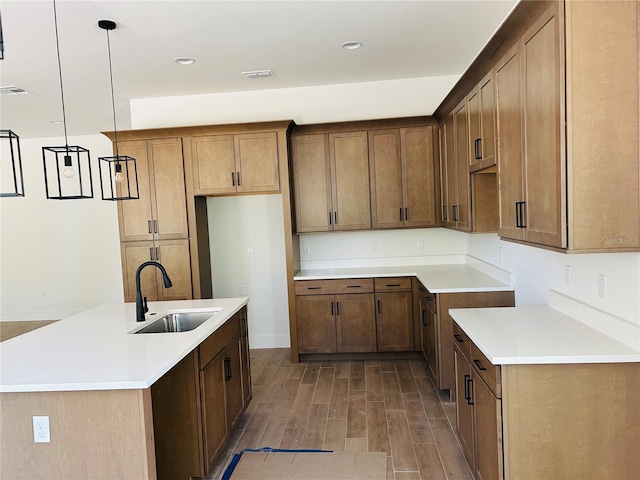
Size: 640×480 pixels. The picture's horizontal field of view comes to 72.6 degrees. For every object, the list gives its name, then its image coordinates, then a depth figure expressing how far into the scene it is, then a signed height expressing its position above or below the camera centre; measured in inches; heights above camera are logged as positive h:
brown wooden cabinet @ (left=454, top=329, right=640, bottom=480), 72.7 -37.4
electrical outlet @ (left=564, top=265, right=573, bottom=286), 96.2 -16.9
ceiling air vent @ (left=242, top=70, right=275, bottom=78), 156.3 +51.0
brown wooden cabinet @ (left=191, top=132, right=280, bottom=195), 170.1 +20.5
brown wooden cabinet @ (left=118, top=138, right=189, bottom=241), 172.4 +10.1
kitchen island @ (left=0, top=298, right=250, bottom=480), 70.4 -31.4
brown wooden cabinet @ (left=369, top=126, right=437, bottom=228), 174.9 +11.9
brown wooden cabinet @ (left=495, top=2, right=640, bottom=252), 68.7 +12.1
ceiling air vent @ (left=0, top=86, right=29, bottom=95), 160.6 +50.9
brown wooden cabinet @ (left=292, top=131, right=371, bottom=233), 177.2 +11.9
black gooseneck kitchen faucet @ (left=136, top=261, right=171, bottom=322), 104.9 -20.9
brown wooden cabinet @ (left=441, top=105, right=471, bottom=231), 134.3 +11.2
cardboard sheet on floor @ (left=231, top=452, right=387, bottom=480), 100.0 -60.6
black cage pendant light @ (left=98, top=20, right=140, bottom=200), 113.8 +20.3
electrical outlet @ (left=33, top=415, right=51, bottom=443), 71.7 -33.5
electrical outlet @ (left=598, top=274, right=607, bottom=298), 83.2 -17.0
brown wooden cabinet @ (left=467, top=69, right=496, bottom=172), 105.6 +20.4
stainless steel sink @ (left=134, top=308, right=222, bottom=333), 118.8 -27.8
